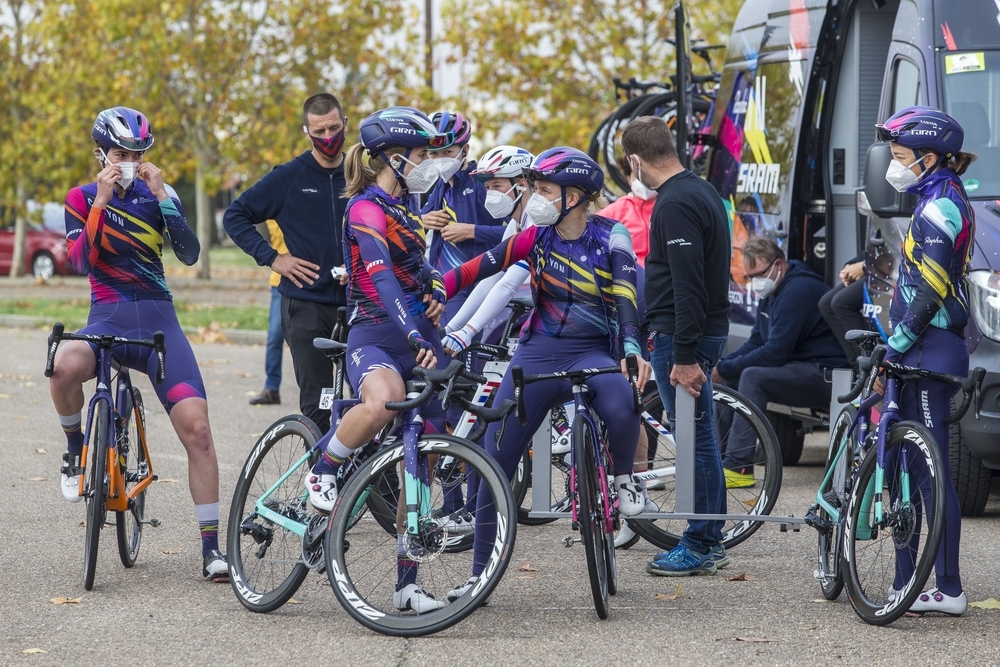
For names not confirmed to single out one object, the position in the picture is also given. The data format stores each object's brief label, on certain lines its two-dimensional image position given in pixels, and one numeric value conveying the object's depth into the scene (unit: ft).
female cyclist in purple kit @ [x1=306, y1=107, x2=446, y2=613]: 34.73
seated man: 54.75
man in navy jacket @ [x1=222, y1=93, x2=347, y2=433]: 46.47
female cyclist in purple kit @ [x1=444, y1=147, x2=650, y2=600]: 36.01
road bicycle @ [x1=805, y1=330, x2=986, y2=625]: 33.17
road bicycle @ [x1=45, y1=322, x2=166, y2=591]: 37.76
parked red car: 213.25
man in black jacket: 38.01
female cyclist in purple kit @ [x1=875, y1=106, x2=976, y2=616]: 34.37
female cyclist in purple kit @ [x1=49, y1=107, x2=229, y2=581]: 38.52
